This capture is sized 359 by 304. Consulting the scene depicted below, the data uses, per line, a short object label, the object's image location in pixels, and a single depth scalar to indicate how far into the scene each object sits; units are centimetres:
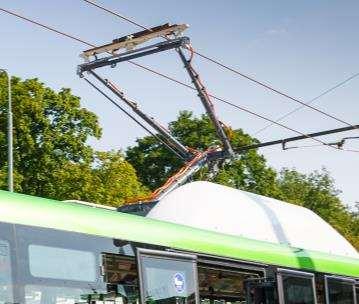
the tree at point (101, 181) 3309
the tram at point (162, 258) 738
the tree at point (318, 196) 5749
